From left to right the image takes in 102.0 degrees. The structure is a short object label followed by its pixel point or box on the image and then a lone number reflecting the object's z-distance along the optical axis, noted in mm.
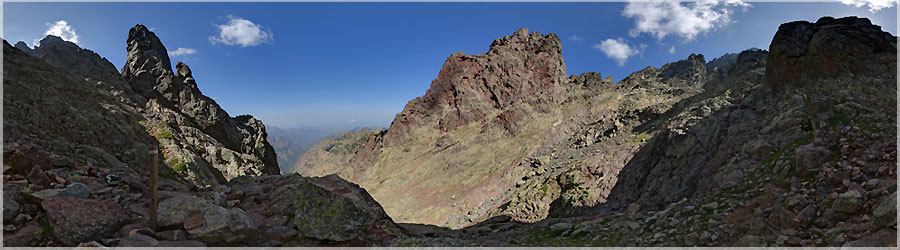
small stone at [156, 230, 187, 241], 8602
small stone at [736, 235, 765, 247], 9547
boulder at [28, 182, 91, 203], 8055
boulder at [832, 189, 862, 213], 8367
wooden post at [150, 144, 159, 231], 8586
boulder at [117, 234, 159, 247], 7805
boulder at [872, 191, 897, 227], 7254
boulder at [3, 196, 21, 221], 7363
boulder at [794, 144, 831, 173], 11198
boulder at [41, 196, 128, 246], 7519
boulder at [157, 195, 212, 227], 8916
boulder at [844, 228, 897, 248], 6857
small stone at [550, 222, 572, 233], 15855
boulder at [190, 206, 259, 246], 8953
